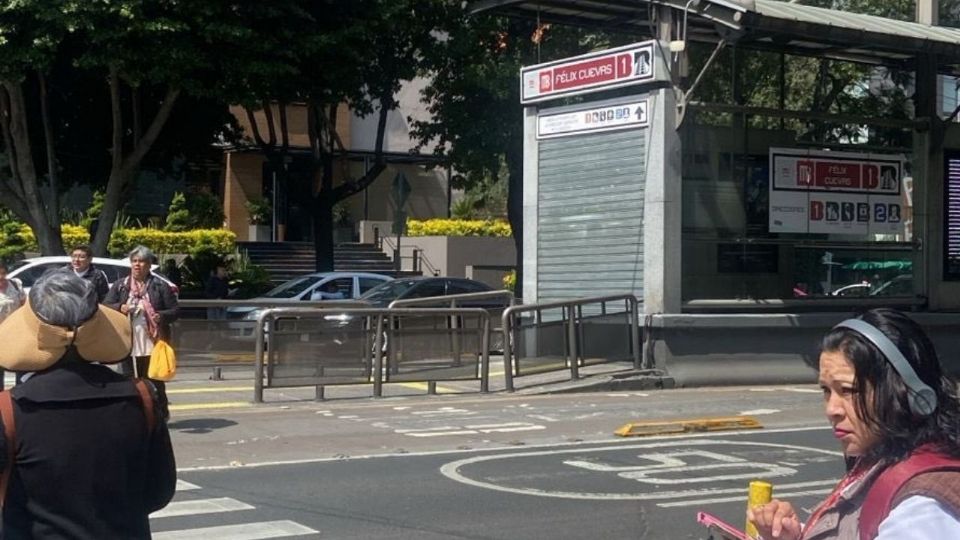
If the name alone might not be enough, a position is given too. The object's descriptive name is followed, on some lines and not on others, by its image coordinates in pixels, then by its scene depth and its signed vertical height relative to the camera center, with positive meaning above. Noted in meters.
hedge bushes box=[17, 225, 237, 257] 37.62 +0.42
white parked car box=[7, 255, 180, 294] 19.64 -0.21
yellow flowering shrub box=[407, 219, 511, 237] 43.78 +0.89
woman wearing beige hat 3.74 -0.48
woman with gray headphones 2.54 -0.37
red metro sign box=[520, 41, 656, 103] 18.58 +2.64
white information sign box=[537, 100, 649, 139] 18.81 +1.98
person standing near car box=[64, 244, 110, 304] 12.72 -0.07
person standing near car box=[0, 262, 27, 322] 12.16 -0.37
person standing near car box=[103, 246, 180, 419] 12.41 -0.47
